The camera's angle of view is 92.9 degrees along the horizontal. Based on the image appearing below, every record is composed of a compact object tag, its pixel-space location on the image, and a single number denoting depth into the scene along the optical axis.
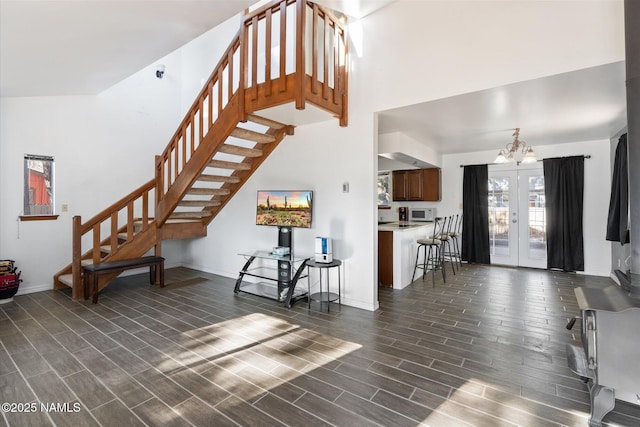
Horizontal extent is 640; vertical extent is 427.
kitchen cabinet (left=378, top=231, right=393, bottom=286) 4.83
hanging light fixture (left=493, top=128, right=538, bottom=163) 4.70
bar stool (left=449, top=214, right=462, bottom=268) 6.71
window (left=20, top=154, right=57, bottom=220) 4.47
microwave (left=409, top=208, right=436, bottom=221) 6.95
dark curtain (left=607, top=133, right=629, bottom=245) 4.04
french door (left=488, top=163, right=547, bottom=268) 6.12
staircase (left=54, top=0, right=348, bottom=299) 3.31
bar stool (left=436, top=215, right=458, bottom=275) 6.50
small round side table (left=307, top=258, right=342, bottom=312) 3.75
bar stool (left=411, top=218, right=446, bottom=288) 5.14
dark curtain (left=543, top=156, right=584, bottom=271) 5.63
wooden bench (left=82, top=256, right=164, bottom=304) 4.05
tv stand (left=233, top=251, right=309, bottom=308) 4.01
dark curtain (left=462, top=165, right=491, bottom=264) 6.62
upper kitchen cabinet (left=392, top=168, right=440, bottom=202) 7.02
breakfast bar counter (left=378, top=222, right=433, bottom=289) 4.75
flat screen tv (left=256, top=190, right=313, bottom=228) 4.24
